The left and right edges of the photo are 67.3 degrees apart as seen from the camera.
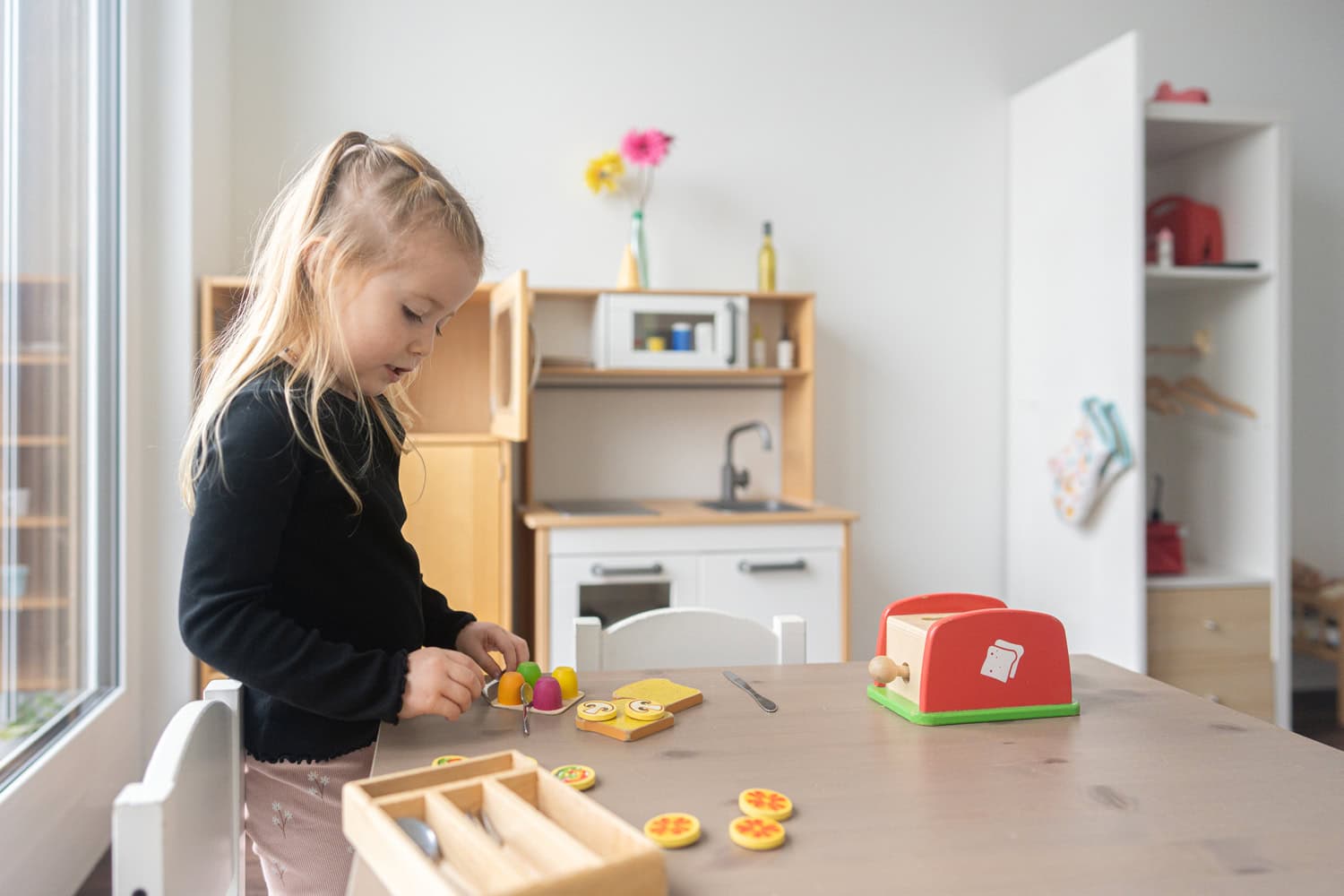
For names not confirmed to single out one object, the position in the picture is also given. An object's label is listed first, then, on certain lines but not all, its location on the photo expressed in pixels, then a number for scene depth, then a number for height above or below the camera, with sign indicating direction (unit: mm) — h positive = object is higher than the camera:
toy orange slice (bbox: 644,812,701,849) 676 -264
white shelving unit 2744 +309
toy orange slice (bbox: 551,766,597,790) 779 -260
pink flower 2902 +862
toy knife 1005 -259
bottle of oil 2961 +525
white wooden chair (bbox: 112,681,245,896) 633 -262
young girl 896 -51
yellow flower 2932 +800
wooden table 646 -269
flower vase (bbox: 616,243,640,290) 2881 +489
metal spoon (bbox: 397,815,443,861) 636 -249
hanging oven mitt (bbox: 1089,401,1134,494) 2730 -3
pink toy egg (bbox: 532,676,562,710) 985 -245
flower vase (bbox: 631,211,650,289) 2908 +556
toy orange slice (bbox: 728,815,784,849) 675 -264
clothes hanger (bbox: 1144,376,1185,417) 3057 +146
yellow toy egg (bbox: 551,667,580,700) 1033 -244
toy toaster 969 -220
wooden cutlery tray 561 -239
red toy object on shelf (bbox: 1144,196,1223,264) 2928 +620
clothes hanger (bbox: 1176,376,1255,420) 2916 +158
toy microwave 2777 +311
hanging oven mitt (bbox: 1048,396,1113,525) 2760 -57
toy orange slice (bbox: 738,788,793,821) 715 -261
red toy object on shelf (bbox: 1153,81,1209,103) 2885 +1011
